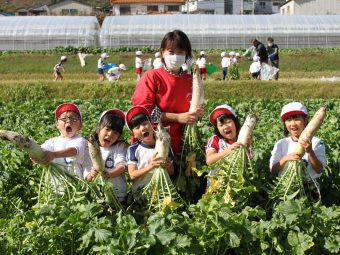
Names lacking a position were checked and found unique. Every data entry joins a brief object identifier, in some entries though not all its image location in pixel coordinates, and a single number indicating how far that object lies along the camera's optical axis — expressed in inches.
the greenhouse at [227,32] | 1355.8
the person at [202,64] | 787.6
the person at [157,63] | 724.7
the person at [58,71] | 871.1
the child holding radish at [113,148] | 192.2
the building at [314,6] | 2375.7
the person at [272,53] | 803.1
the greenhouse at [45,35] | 1366.9
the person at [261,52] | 757.3
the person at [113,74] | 801.2
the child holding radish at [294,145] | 187.6
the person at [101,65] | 844.6
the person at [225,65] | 872.7
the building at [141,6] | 2778.3
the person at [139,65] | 847.1
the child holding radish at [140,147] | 187.8
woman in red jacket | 194.1
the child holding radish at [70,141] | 196.9
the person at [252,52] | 879.2
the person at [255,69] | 793.1
